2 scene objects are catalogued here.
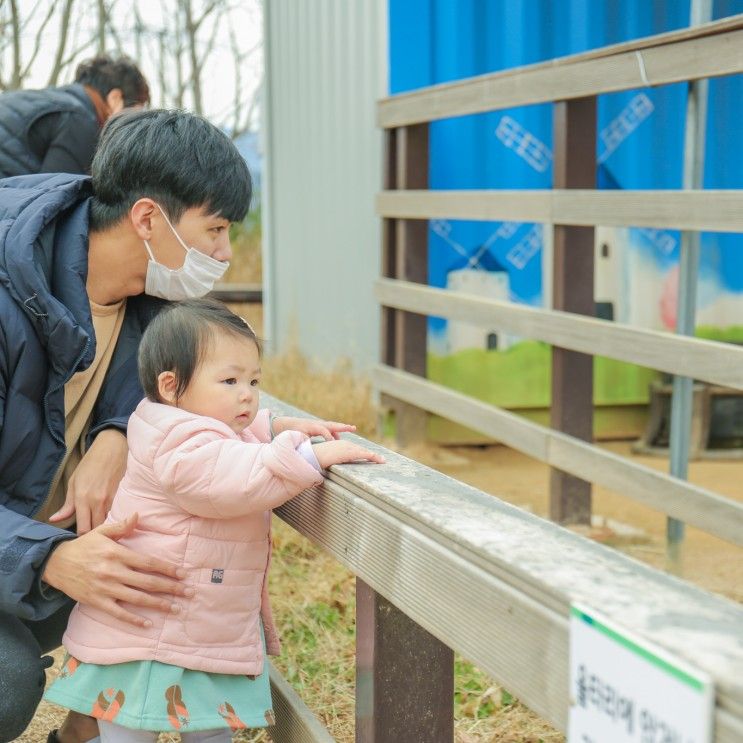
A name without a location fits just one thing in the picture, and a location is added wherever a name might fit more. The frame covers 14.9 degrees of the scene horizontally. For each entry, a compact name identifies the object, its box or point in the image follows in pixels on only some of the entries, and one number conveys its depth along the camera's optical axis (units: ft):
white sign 8.15
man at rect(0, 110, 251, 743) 10.89
